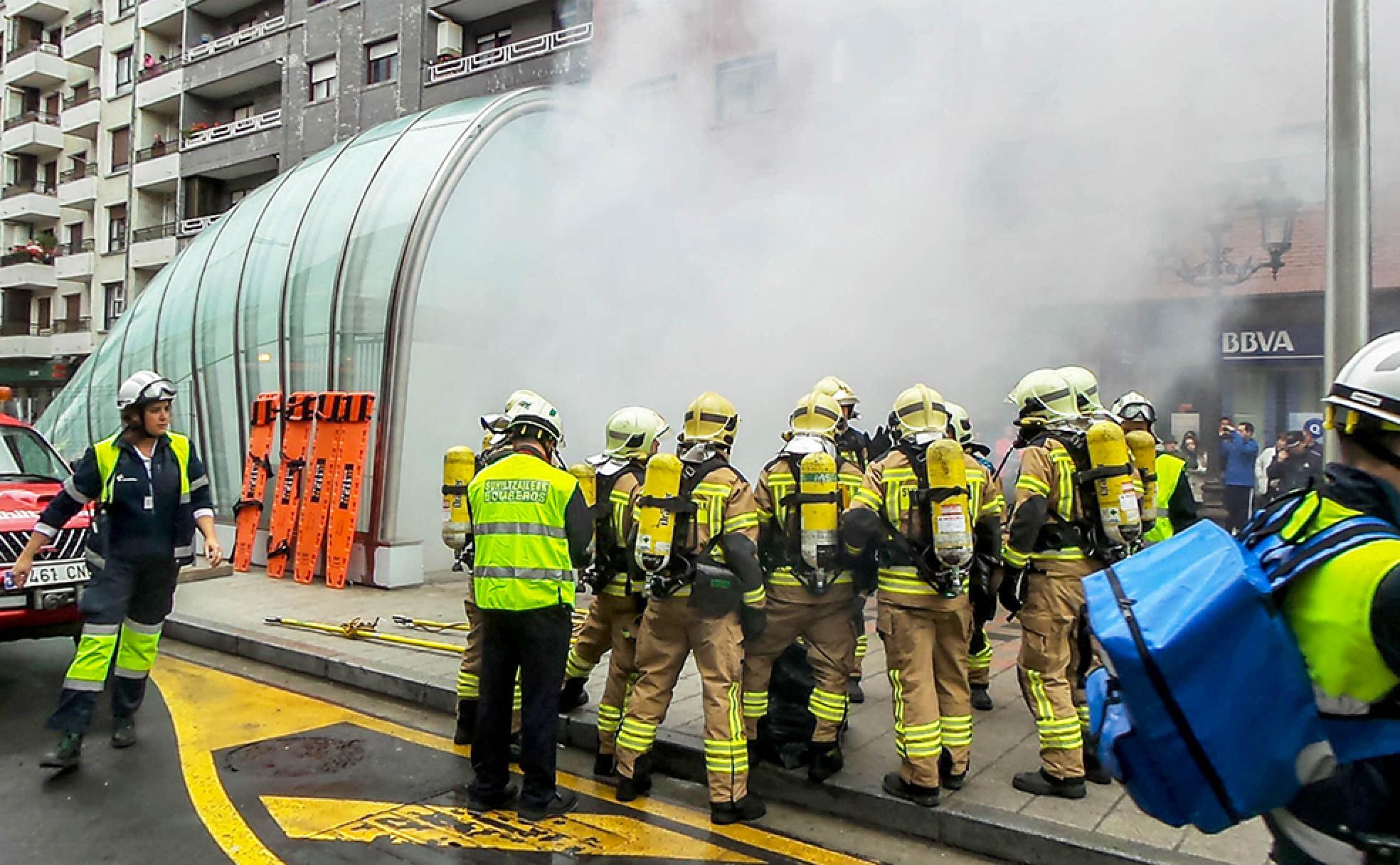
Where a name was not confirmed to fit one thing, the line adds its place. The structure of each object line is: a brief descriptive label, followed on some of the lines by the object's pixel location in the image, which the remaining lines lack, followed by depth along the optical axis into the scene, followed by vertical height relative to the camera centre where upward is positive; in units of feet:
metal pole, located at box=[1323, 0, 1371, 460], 11.87 +3.46
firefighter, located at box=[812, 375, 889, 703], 14.79 -0.18
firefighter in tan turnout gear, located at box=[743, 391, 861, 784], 12.15 -1.98
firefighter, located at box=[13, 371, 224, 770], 13.56 -1.54
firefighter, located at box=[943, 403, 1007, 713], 12.07 -1.10
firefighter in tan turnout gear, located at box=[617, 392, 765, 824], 11.71 -2.44
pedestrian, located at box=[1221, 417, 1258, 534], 30.58 -1.21
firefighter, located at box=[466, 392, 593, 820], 11.70 -2.19
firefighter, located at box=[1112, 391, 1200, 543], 15.66 -0.97
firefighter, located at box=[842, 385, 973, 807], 11.47 -2.34
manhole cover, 13.23 -4.86
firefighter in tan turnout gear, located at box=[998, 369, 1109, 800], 11.78 -1.92
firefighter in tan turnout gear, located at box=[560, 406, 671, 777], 13.44 -1.78
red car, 16.26 -2.59
